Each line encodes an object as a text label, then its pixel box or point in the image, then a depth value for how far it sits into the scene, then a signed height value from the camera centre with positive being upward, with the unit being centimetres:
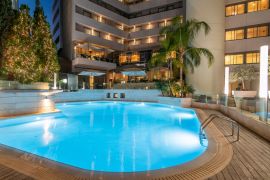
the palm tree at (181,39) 1196 +427
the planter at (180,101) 1149 -118
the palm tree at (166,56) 1232 +289
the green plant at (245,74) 1296 +130
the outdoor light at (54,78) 1071 +74
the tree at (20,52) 837 +219
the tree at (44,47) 1003 +302
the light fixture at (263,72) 477 +56
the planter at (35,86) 867 +10
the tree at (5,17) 849 +437
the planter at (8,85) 794 +16
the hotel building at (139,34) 1545 +765
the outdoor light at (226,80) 978 +54
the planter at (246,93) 1192 -46
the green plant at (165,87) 1316 +2
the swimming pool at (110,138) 402 -205
